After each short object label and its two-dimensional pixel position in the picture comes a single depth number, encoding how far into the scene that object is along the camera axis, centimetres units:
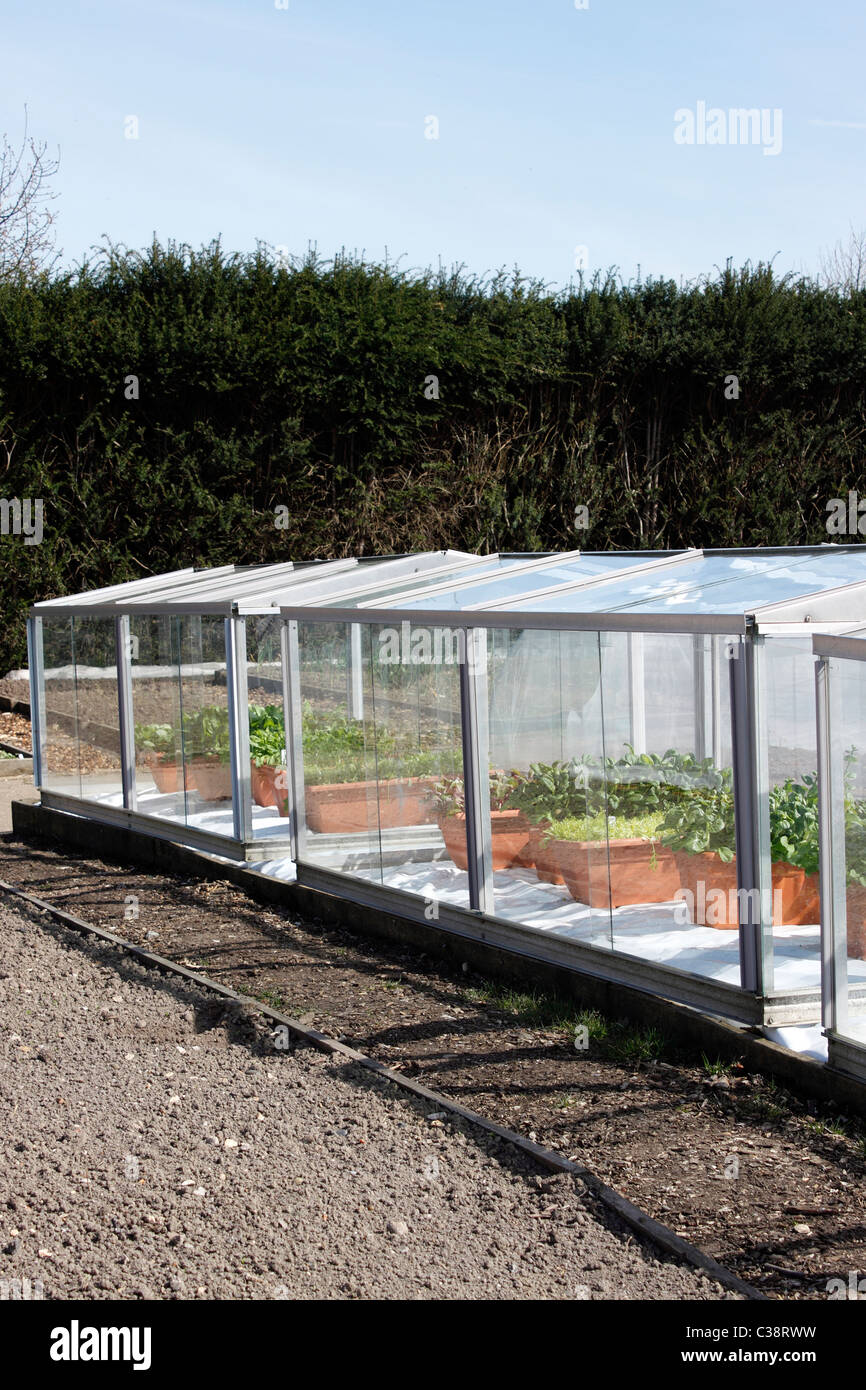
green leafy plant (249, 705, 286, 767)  938
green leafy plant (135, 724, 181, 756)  977
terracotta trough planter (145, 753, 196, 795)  979
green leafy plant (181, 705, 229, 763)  928
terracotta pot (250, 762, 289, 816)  936
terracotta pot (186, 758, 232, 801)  929
